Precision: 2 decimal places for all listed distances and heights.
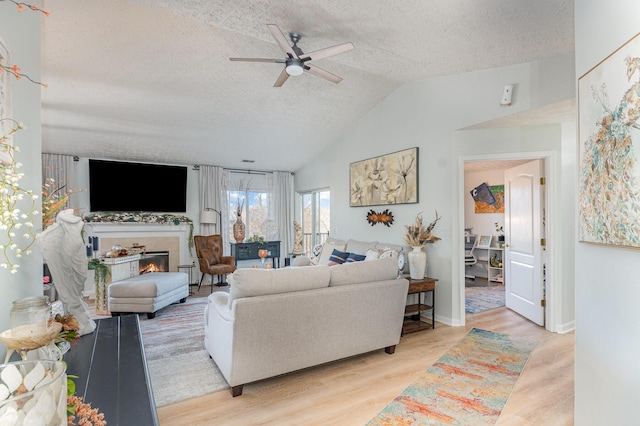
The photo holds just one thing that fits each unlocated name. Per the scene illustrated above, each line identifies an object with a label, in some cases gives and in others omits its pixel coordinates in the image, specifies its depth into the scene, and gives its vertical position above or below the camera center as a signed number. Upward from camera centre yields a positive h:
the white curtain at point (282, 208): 7.55 +0.16
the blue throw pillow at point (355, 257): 4.51 -0.61
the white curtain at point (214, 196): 6.66 +0.40
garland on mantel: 5.67 -0.05
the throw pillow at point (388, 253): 3.97 -0.49
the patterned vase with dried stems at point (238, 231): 6.91 -0.34
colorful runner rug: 2.17 -1.37
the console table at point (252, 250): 6.79 -0.75
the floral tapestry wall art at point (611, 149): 1.42 +0.31
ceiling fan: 2.54 +1.36
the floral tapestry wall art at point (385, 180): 4.59 +0.55
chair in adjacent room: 6.80 -0.79
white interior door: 3.92 -0.35
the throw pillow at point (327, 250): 5.37 -0.61
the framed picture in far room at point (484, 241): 6.83 -0.59
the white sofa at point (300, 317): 2.37 -0.84
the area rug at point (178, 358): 2.49 -1.34
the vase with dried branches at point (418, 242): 4.04 -0.36
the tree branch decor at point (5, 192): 0.84 +0.07
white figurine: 1.75 -0.25
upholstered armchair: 5.96 -0.83
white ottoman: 4.07 -1.03
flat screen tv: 5.66 +0.53
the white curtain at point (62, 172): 5.29 +0.74
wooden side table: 3.81 -1.15
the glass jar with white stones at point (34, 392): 0.58 -0.35
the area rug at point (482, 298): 4.71 -1.38
